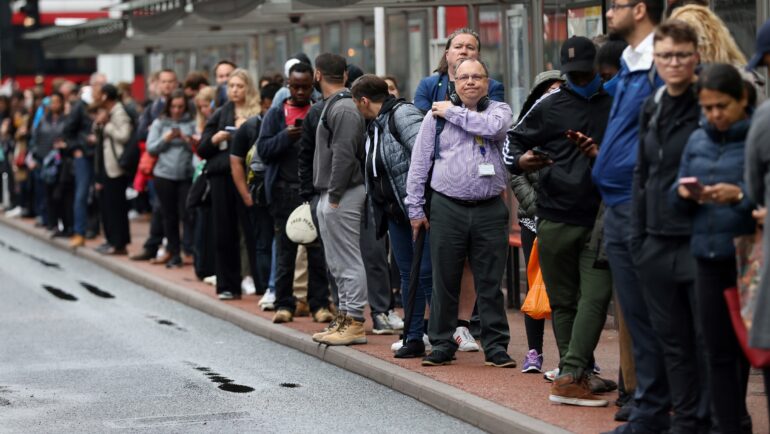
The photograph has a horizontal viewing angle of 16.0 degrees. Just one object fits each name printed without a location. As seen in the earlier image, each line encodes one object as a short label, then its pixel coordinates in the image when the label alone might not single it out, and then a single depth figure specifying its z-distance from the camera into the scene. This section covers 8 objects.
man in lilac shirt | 16.54
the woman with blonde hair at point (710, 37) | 12.15
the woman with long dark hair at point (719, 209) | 11.19
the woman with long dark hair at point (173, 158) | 29.53
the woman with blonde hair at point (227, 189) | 24.39
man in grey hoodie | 19.24
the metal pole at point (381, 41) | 30.81
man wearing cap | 14.43
